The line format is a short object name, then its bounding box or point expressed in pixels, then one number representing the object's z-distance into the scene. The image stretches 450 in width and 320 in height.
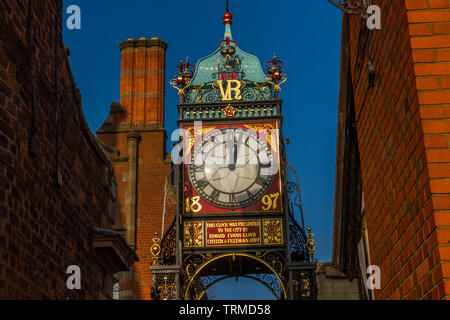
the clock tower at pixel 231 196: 13.73
